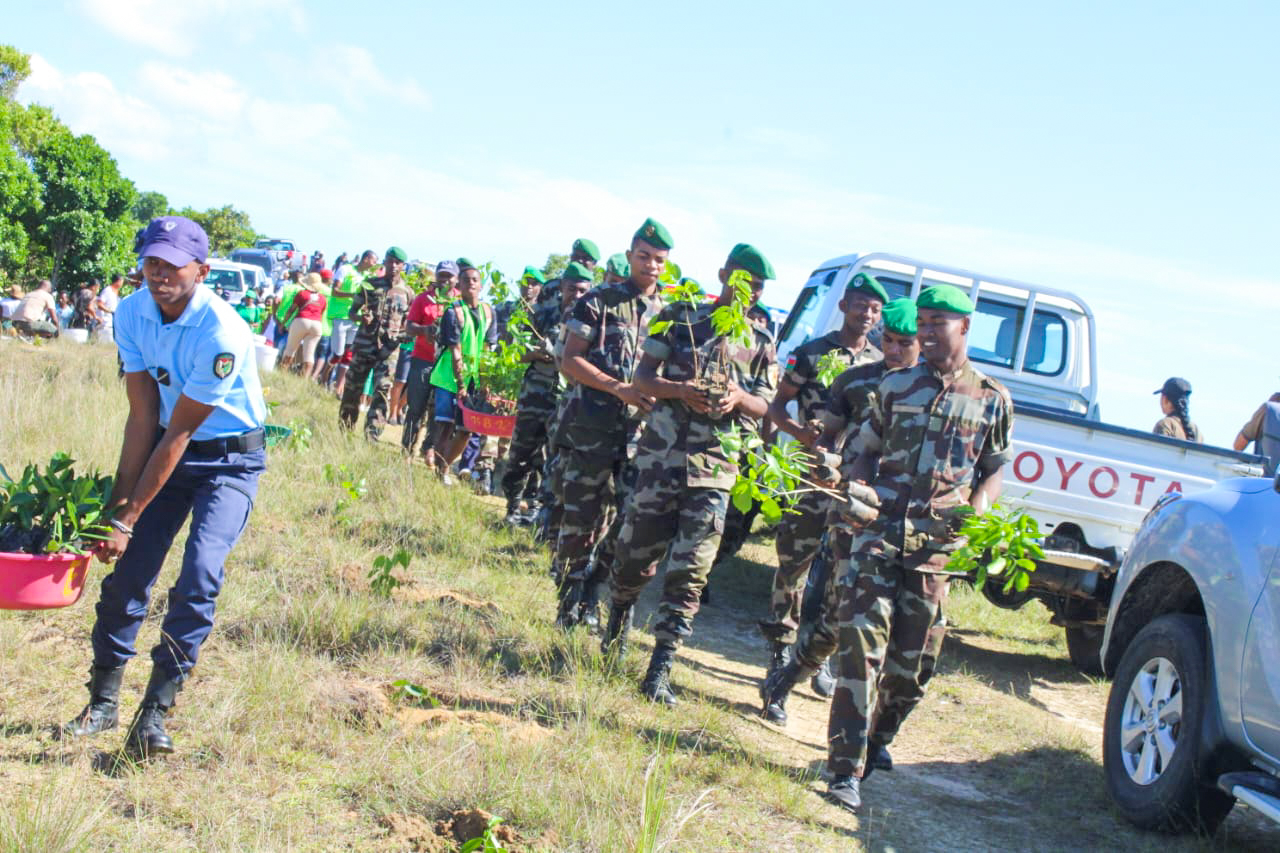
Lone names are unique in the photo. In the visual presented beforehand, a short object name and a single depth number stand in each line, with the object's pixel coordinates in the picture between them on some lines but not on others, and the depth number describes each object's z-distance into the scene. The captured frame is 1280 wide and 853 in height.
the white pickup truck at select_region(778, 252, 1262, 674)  6.85
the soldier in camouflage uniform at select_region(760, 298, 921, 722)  5.32
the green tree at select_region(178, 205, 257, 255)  45.50
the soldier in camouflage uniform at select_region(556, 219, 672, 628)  6.24
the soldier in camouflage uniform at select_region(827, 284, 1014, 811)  4.57
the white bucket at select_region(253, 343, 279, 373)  15.68
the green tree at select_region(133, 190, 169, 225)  65.69
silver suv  4.07
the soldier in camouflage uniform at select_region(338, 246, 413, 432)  11.74
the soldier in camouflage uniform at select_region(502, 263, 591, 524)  8.86
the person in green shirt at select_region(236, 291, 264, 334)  21.53
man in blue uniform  3.87
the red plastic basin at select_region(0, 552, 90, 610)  3.59
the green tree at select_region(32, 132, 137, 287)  30.75
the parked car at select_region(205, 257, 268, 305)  23.88
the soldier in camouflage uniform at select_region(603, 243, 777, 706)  5.32
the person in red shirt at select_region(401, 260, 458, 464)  10.99
